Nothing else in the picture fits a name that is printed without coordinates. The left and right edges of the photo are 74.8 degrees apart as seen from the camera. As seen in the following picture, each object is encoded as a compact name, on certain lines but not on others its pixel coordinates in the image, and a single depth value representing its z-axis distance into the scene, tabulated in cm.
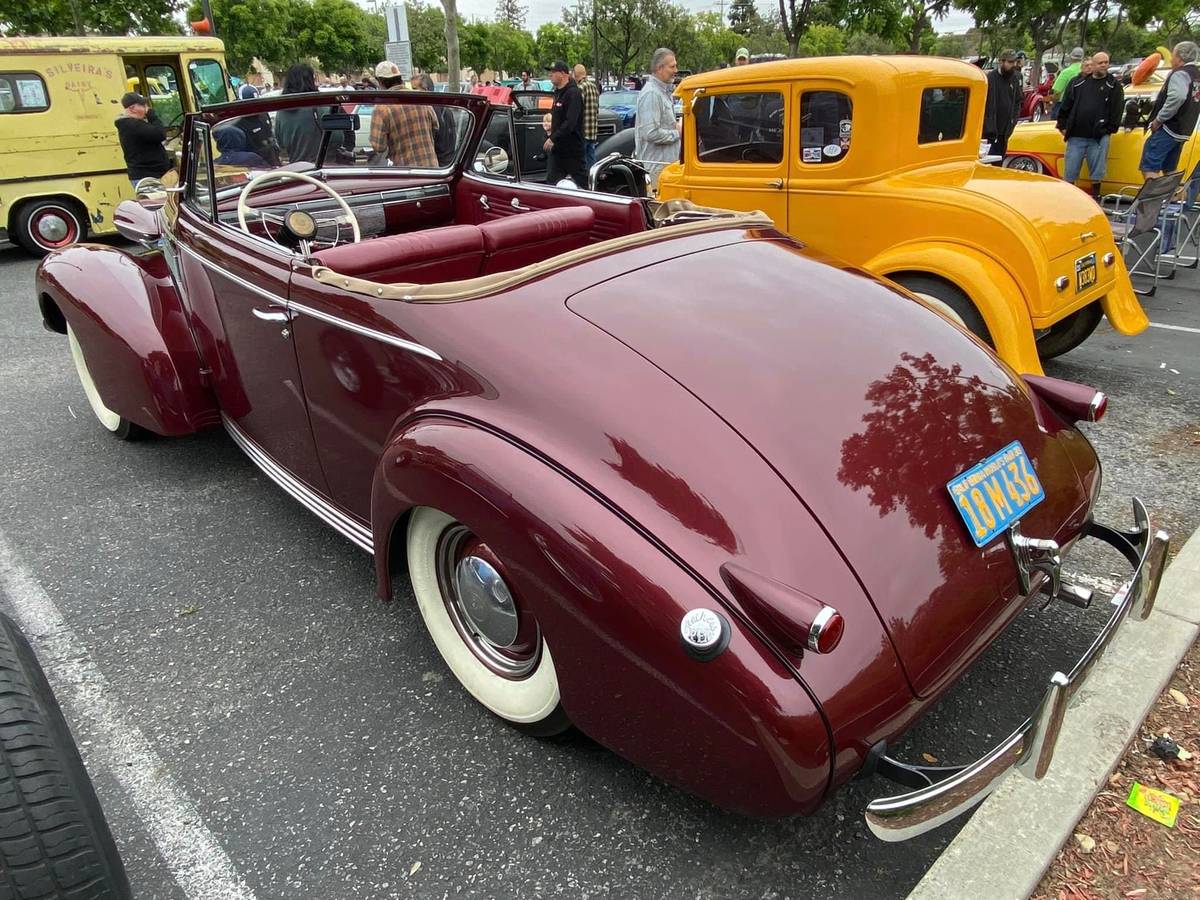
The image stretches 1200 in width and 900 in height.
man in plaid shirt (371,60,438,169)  370
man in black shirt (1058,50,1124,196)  778
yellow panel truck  805
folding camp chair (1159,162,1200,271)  701
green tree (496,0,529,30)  6650
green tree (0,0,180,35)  1958
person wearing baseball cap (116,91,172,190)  770
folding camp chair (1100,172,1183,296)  536
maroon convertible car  152
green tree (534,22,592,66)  5806
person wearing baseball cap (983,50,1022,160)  846
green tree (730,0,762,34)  6367
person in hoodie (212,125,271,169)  325
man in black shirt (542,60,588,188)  828
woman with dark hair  340
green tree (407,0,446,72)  4978
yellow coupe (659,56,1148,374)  404
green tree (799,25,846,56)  5394
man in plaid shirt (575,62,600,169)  862
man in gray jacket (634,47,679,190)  721
